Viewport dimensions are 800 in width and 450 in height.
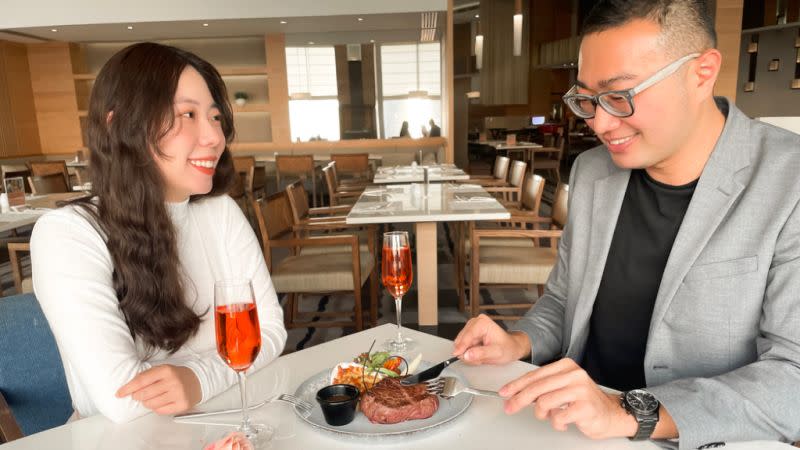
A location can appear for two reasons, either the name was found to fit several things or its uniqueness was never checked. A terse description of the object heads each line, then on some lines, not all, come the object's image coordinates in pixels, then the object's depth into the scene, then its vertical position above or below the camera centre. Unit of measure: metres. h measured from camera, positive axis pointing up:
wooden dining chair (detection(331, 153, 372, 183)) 7.55 -0.46
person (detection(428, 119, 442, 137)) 9.40 -0.07
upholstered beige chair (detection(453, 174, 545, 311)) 3.79 -0.78
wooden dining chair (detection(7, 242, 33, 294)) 3.20 -0.79
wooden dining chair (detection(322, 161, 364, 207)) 5.34 -0.63
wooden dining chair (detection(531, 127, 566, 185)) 10.31 -0.72
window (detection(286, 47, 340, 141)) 9.73 +0.69
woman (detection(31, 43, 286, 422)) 1.06 -0.25
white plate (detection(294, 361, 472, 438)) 0.87 -0.49
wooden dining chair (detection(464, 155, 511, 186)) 5.88 -0.59
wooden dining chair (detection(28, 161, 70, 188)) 7.28 -0.36
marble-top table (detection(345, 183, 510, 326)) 3.24 -0.52
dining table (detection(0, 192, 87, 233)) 3.44 -0.49
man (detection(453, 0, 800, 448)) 0.91 -0.27
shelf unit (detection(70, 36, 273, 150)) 9.65 +1.16
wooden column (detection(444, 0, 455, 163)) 7.49 +0.63
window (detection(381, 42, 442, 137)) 9.72 +0.77
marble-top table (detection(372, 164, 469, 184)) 5.62 -0.53
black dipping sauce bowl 0.87 -0.46
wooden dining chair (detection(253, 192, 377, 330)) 3.11 -0.82
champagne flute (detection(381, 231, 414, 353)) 1.50 -0.38
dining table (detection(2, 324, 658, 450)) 0.86 -0.50
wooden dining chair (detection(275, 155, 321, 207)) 8.00 -0.49
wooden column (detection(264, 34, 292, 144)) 9.41 +0.81
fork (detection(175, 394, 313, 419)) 0.94 -0.48
